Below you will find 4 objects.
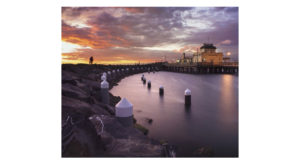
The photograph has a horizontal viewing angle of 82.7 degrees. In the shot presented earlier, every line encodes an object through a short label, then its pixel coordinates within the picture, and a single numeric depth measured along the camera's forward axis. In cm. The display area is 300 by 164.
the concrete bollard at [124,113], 411
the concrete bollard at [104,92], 661
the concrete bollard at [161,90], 1190
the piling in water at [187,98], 824
